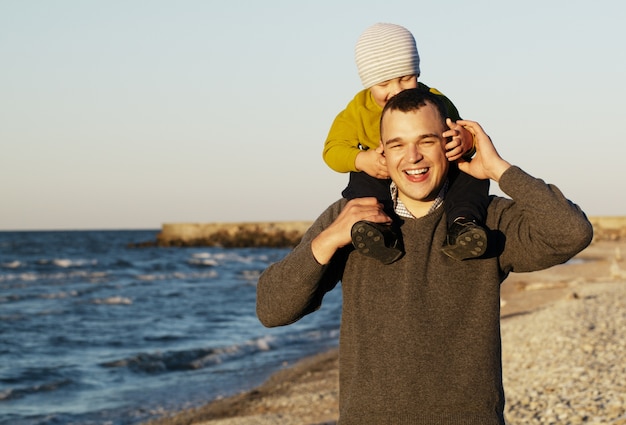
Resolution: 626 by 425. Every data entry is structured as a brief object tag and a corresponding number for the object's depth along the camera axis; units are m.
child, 2.56
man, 2.55
